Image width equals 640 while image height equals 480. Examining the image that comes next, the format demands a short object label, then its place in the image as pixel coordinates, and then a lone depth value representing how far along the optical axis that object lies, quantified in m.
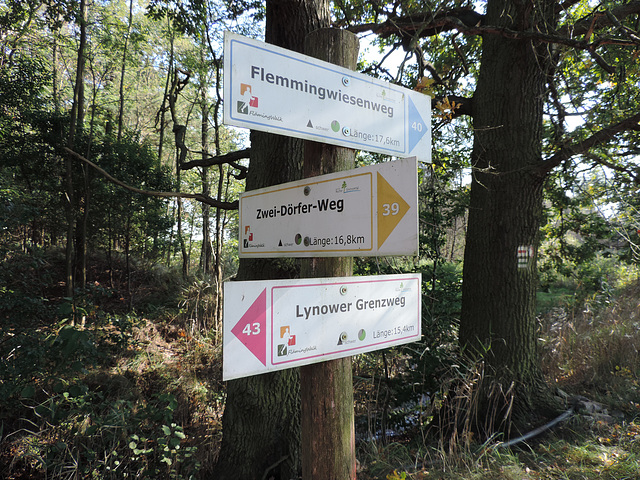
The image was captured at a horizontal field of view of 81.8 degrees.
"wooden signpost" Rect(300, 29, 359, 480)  1.40
